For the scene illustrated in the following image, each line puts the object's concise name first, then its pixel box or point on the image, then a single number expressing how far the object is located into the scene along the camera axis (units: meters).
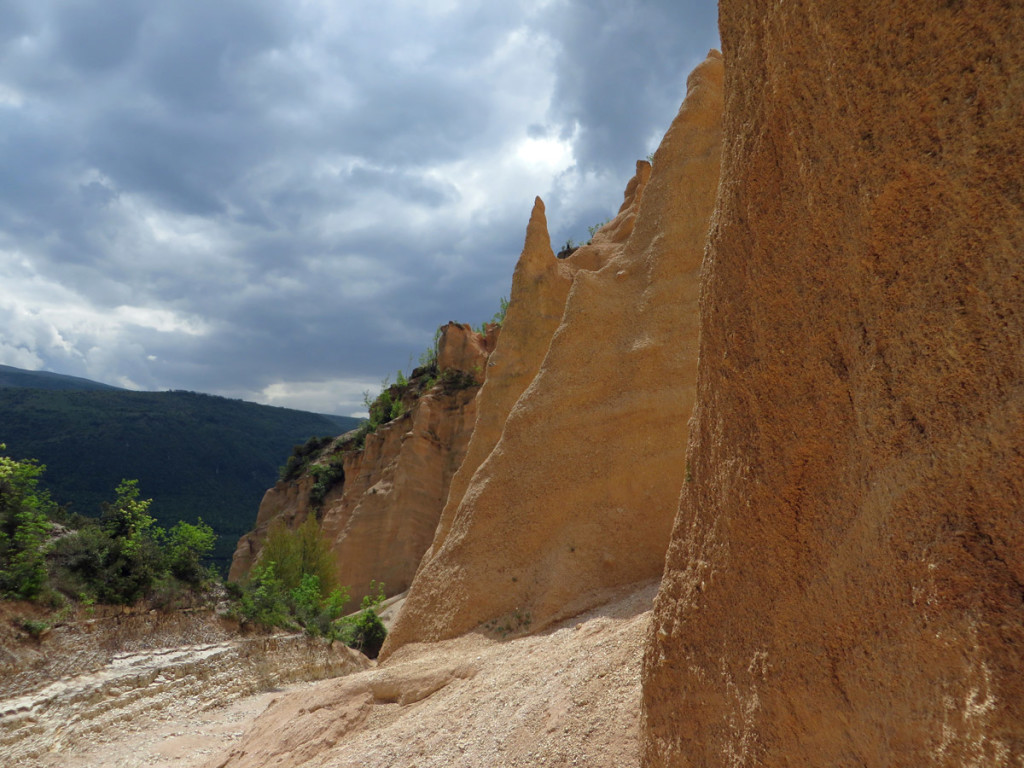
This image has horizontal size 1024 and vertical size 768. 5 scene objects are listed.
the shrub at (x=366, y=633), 15.65
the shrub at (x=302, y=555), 19.50
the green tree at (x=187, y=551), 11.15
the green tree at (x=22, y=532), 8.44
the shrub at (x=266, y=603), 11.88
